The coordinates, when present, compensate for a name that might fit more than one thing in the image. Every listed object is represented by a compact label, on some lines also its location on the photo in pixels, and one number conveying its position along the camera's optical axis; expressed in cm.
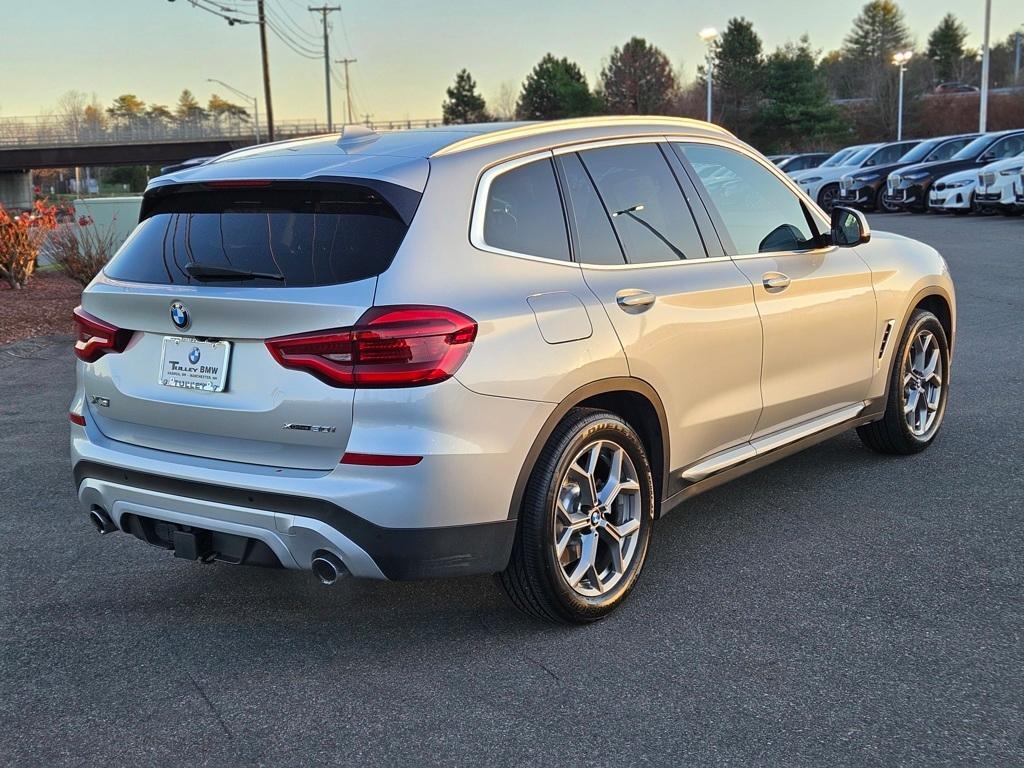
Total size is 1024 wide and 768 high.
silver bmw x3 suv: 332
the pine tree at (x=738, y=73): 7738
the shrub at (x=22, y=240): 1494
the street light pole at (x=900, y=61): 5693
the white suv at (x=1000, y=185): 2122
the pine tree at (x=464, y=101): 12669
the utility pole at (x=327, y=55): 7866
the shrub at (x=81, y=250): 1512
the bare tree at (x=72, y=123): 9181
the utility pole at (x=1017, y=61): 8854
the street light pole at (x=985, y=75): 3669
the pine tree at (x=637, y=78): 9006
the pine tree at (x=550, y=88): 9650
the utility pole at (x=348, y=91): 9825
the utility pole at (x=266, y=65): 5747
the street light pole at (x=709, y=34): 4222
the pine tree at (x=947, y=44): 10806
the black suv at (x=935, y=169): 2438
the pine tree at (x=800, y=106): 6994
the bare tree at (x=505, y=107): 10688
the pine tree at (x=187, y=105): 17378
